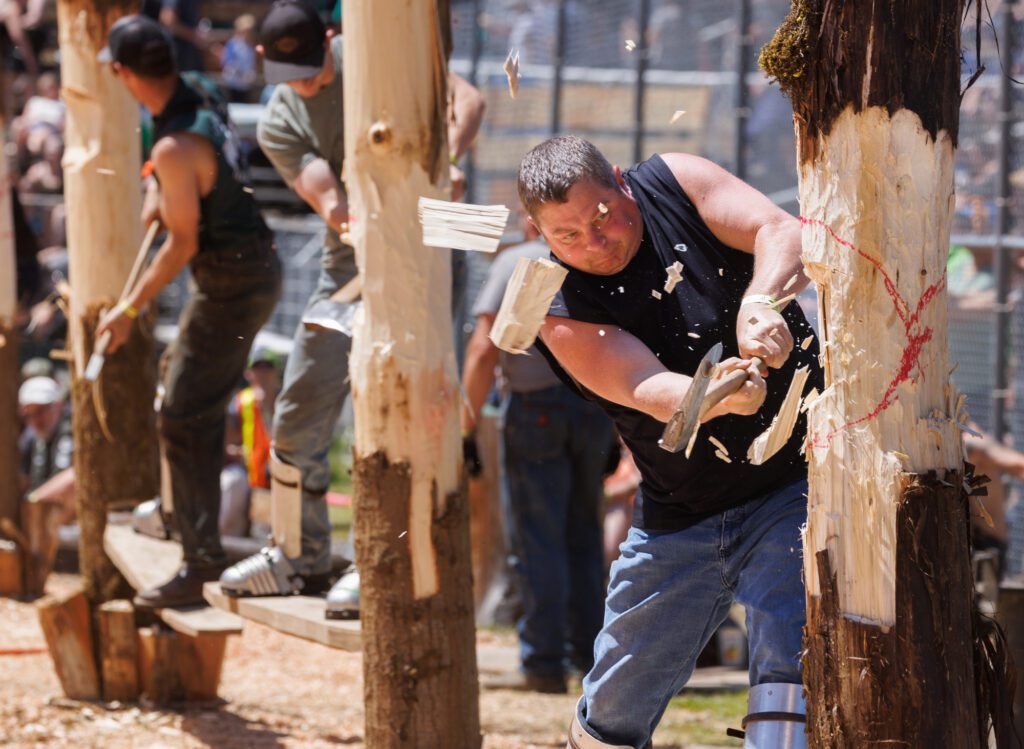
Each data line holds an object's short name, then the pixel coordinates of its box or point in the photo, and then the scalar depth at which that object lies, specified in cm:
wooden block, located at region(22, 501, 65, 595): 1762
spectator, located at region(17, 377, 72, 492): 1959
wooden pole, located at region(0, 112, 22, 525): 1766
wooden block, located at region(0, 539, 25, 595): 1758
